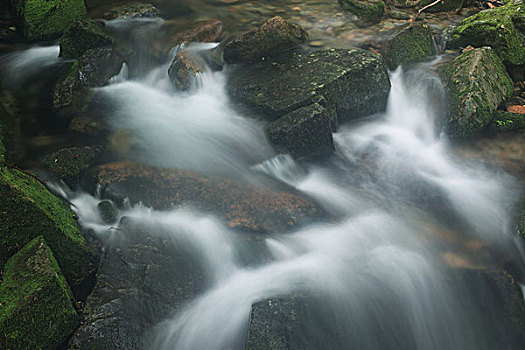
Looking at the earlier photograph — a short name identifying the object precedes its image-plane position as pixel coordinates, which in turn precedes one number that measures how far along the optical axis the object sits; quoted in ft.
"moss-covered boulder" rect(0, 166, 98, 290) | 10.23
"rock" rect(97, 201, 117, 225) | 13.71
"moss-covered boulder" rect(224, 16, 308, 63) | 21.22
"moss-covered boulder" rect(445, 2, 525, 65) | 19.97
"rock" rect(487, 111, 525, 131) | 17.74
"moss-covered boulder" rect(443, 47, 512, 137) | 17.42
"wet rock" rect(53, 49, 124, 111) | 19.21
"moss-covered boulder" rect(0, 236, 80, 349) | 8.92
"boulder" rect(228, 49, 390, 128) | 18.12
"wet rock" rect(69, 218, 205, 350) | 10.02
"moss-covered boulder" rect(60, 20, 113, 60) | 21.54
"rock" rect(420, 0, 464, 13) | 27.04
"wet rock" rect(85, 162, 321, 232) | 14.02
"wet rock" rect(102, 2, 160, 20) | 26.13
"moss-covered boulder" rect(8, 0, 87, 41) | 22.81
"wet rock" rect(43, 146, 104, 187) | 14.71
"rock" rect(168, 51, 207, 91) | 21.07
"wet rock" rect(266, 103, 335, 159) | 16.37
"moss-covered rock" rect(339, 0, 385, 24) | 25.77
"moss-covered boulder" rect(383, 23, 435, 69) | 21.68
